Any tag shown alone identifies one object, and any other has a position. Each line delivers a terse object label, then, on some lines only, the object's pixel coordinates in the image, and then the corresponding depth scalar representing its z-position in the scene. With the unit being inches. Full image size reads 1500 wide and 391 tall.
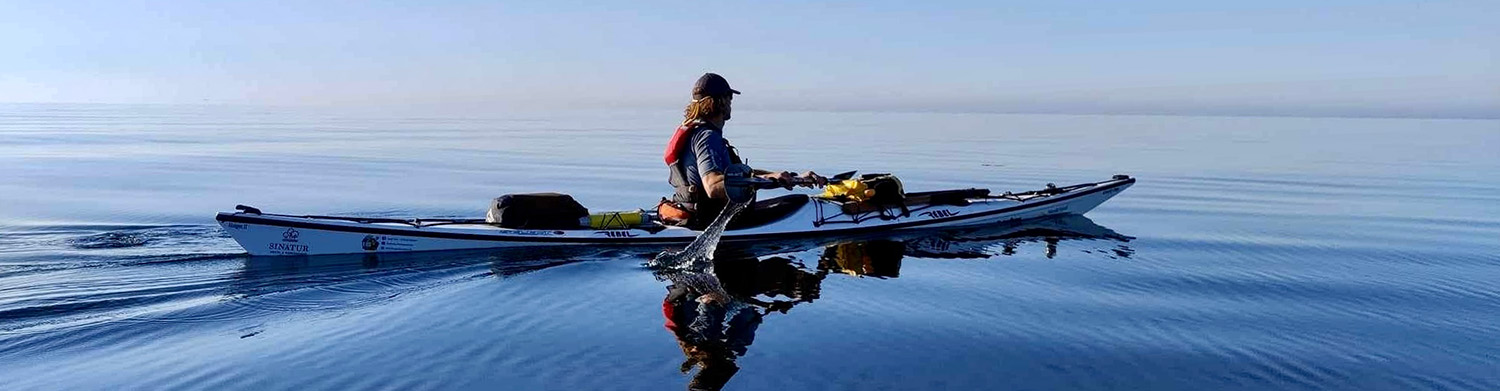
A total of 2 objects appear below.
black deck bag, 447.8
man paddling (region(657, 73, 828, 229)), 429.1
